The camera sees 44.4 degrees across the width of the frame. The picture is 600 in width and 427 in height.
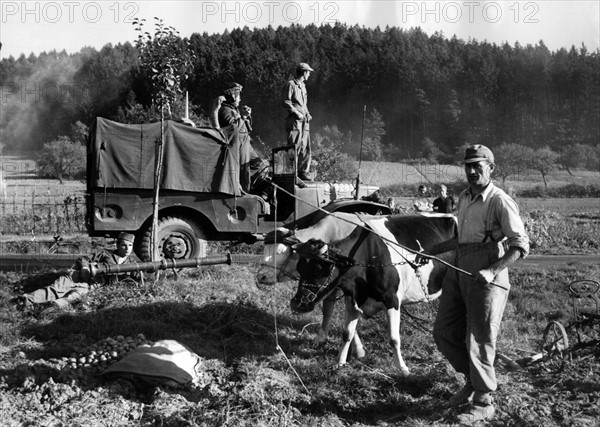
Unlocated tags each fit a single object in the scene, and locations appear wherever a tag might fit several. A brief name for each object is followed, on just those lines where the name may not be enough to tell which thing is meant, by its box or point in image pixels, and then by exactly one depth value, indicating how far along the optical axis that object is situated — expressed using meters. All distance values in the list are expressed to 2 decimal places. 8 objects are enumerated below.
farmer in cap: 6.34
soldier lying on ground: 10.21
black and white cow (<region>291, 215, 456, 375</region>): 8.33
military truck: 12.36
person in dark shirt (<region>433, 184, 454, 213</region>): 13.62
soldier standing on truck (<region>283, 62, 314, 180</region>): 13.76
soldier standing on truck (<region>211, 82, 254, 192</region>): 13.17
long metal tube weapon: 9.49
